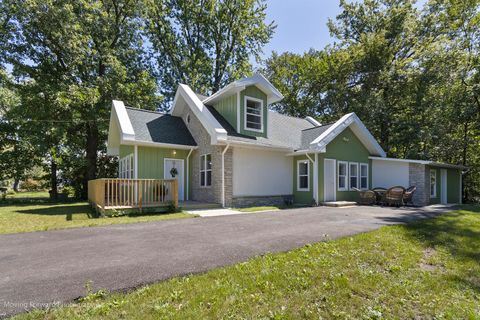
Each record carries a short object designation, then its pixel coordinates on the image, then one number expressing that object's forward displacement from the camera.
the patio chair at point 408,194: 13.34
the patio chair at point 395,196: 13.12
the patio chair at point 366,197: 14.07
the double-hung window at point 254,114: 14.20
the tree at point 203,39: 24.52
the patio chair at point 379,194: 14.09
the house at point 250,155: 12.34
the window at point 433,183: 15.80
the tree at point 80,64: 17.45
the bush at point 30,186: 31.28
